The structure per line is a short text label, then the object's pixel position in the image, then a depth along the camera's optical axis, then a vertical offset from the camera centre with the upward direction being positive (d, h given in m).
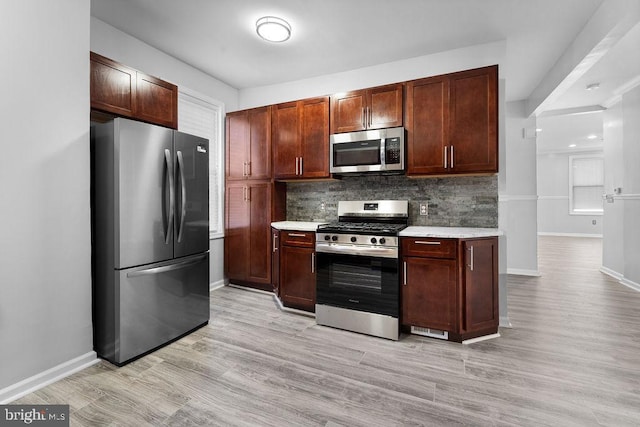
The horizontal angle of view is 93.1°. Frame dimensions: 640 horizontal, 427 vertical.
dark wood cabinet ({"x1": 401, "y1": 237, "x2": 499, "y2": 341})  2.62 -0.67
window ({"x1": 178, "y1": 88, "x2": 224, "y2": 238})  4.00 +1.01
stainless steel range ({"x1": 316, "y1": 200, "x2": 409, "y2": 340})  2.77 -0.66
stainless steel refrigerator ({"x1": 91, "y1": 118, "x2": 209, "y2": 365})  2.24 -0.20
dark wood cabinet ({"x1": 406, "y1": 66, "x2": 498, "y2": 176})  2.84 +0.85
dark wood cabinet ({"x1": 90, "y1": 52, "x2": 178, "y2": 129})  2.50 +1.07
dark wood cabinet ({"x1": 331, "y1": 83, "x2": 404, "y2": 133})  3.21 +1.11
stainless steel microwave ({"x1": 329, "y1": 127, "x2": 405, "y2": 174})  3.16 +0.64
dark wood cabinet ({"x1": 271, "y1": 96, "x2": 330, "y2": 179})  3.59 +0.88
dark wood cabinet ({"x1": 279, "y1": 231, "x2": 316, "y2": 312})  3.24 -0.66
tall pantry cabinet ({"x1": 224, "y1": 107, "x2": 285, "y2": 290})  3.96 +0.16
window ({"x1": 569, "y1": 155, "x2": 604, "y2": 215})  9.59 +0.78
